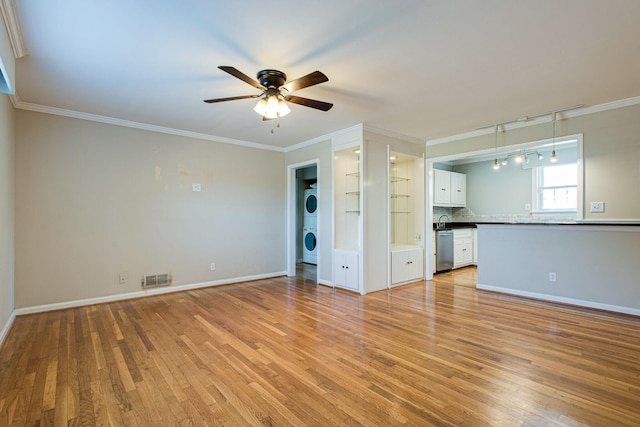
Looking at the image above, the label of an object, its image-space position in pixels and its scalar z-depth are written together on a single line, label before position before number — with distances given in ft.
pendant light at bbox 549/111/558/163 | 13.42
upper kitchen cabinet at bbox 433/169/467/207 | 22.12
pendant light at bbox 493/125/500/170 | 15.18
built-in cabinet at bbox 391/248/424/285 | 16.35
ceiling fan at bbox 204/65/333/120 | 9.04
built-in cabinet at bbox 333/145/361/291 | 16.26
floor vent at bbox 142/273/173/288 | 14.61
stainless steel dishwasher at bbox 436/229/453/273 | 20.08
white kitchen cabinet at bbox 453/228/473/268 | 21.63
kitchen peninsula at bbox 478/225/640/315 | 11.76
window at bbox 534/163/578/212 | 19.33
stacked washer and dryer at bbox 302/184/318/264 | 24.04
